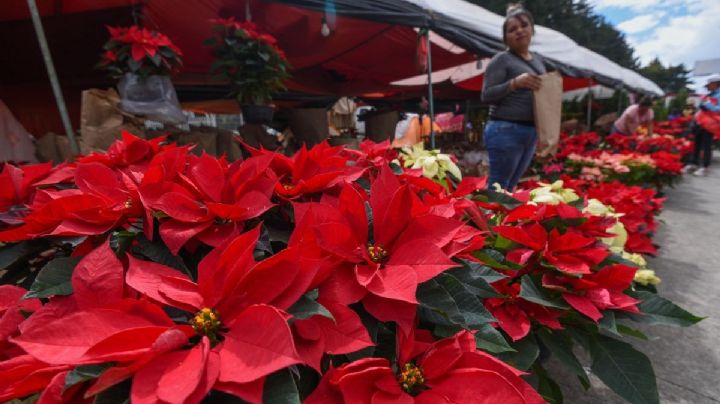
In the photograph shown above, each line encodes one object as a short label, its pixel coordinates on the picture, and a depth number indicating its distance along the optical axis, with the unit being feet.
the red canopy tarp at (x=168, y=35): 10.09
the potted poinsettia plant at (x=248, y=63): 9.29
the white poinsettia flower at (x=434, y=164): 3.92
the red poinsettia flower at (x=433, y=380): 1.35
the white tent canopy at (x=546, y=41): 11.09
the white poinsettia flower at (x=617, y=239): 4.08
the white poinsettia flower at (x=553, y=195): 3.96
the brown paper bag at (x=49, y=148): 8.46
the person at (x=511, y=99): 7.73
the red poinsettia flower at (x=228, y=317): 1.06
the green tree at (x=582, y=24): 72.95
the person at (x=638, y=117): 20.52
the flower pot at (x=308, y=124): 14.03
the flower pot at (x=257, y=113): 10.17
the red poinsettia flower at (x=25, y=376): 1.13
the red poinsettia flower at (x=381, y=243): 1.54
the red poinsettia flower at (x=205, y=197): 1.67
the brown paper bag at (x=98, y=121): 7.03
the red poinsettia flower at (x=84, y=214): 1.76
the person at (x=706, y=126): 21.53
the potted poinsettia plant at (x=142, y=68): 7.40
